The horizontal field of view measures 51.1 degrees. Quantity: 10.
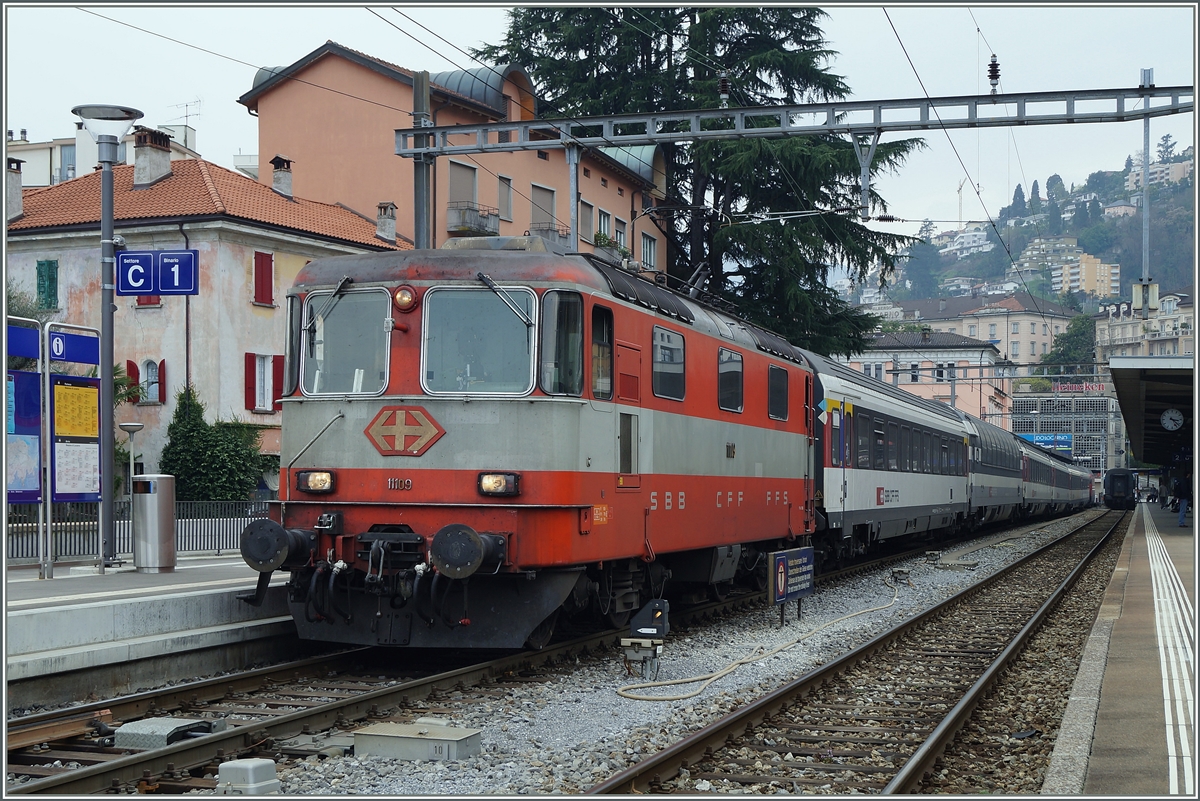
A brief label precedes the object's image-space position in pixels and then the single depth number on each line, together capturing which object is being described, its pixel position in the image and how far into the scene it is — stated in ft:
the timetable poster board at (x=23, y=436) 42.24
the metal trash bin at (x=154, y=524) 45.62
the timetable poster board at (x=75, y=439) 44.34
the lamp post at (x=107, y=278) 47.37
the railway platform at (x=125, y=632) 30.63
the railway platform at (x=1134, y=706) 22.59
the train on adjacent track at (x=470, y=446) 33.47
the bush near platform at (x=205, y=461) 104.88
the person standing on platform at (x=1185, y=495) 140.56
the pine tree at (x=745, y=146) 116.26
